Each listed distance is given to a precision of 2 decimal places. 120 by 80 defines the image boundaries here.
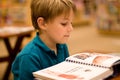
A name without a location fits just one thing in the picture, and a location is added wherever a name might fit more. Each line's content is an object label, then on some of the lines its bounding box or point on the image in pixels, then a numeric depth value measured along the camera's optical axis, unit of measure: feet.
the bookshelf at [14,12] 10.50
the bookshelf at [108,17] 13.78
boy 3.35
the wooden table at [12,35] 7.77
